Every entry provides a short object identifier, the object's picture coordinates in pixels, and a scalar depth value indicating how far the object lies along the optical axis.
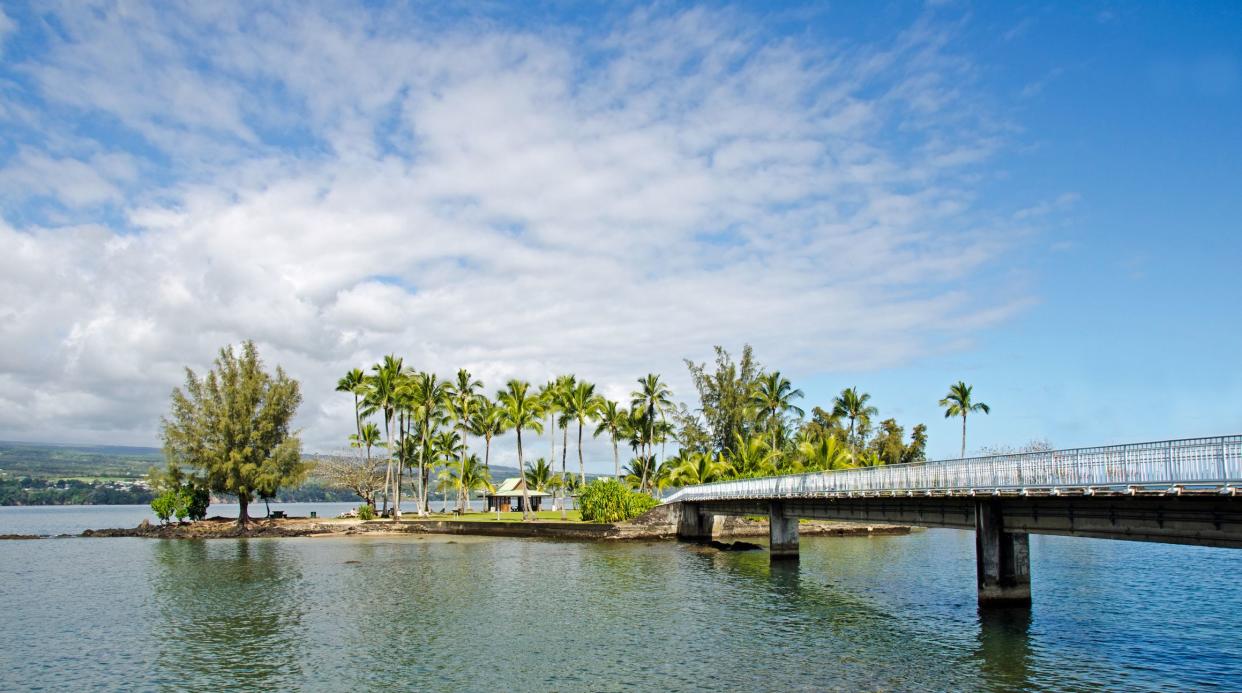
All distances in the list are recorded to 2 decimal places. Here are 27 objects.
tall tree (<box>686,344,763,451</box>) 100.81
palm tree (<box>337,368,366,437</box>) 94.06
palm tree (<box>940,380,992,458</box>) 104.69
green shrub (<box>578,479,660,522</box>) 74.25
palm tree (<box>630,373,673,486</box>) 91.44
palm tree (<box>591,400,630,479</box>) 93.81
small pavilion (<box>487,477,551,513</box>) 103.62
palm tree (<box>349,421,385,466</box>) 97.75
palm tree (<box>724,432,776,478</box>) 82.81
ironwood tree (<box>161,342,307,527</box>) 85.38
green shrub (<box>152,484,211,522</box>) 88.69
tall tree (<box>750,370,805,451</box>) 93.19
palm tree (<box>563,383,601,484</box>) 87.44
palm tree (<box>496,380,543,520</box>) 88.62
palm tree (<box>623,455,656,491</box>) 100.12
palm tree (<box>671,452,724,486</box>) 84.25
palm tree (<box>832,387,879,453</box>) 107.88
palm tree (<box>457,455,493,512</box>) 98.12
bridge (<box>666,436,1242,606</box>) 23.09
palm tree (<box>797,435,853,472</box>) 69.75
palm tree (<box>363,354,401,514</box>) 89.69
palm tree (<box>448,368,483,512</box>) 95.69
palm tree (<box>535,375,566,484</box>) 90.05
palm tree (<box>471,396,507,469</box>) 97.25
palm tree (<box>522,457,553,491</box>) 105.44
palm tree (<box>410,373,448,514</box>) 89.50
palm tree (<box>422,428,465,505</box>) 100.50
